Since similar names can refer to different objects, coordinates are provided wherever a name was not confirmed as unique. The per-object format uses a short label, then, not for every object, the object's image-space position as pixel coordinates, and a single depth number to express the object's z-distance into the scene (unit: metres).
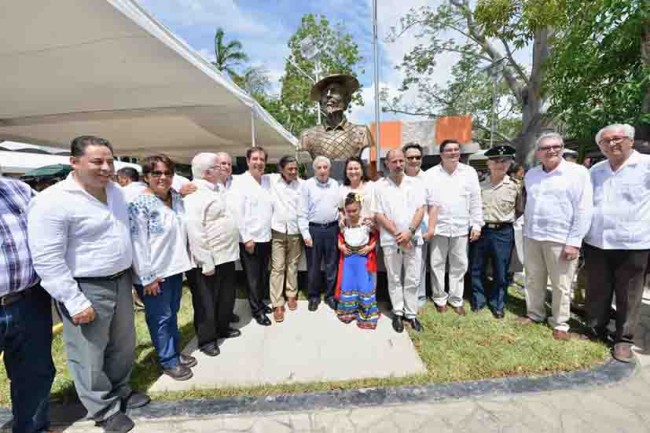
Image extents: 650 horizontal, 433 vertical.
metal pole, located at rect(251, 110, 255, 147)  4.63
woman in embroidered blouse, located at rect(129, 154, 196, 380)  2.24
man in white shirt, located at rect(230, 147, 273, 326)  3.22
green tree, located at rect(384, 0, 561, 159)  5.98
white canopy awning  2.30
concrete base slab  2.58
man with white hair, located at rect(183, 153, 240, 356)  2.62
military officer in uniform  3.41
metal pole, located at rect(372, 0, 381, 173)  7.32
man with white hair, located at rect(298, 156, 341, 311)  3.45
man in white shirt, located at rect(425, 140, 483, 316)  3.34
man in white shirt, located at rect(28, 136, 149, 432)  1.74
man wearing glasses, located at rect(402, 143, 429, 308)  3.29
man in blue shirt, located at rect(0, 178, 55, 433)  1.73
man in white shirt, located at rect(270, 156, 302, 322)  3.47
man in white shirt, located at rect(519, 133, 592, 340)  2.83
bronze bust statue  4.19
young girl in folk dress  3.21
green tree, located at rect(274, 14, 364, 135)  17.73
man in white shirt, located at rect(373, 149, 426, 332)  3.11
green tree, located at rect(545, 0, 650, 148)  3.49
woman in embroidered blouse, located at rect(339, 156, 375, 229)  3.27
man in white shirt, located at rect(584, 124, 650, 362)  2.64
